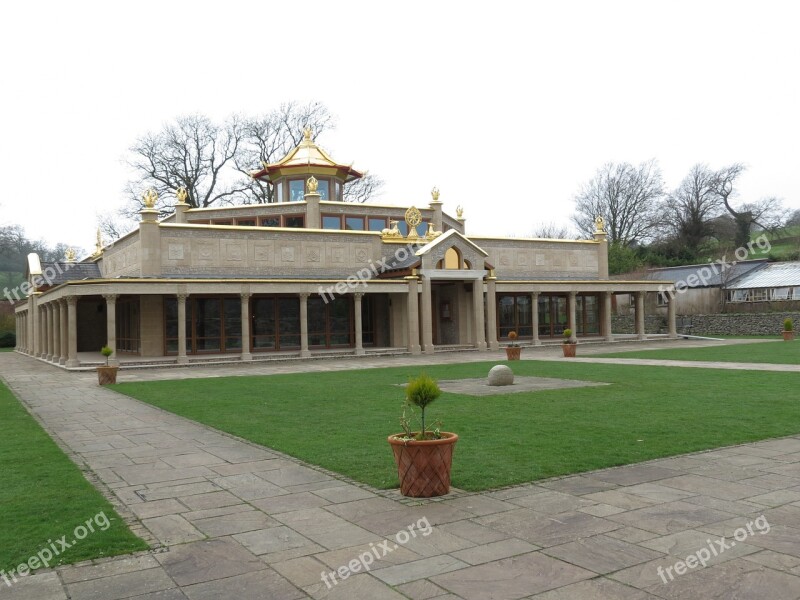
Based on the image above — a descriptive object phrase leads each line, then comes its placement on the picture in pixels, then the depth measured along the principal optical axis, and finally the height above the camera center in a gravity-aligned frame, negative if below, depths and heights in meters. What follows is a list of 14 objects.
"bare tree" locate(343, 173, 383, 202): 60.38 +10.66
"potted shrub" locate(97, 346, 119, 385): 22.20 -1.64
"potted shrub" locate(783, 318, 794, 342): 38.69 -1.26
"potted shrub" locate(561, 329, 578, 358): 30.44 -1.52
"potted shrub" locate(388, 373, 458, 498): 7.55 -1.51
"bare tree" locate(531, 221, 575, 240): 86.56 +9.37
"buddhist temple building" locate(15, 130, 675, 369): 31.84 +1.49
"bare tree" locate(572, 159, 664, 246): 73.75 +10.74
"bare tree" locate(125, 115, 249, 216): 56.38 +12.11
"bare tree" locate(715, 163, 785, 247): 70.25 +9.19
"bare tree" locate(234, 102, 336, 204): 59.14 +15.12
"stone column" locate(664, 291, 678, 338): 43.82 -0.55
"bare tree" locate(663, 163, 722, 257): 70.69 +9.72
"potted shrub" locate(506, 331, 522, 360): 28.53 -1.49
